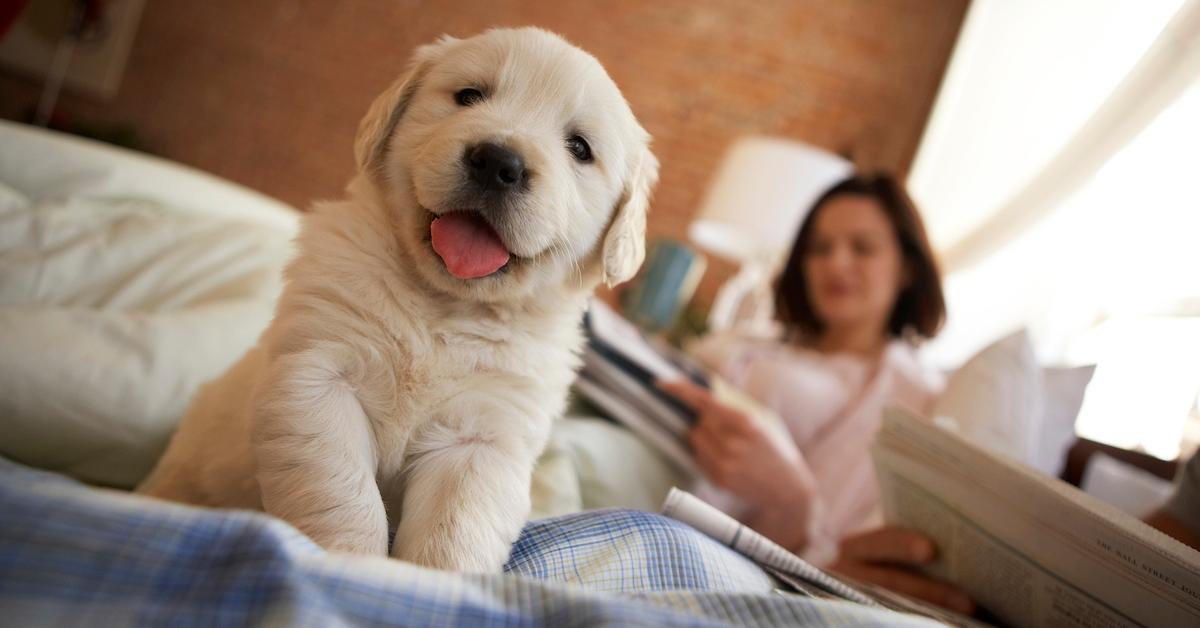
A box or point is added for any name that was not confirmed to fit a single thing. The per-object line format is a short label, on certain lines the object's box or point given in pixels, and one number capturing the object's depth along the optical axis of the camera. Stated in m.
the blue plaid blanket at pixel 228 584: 0.29
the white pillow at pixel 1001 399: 0.87
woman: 0.94
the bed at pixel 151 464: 0.30
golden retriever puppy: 0.52
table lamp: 1.47
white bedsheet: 0.67
